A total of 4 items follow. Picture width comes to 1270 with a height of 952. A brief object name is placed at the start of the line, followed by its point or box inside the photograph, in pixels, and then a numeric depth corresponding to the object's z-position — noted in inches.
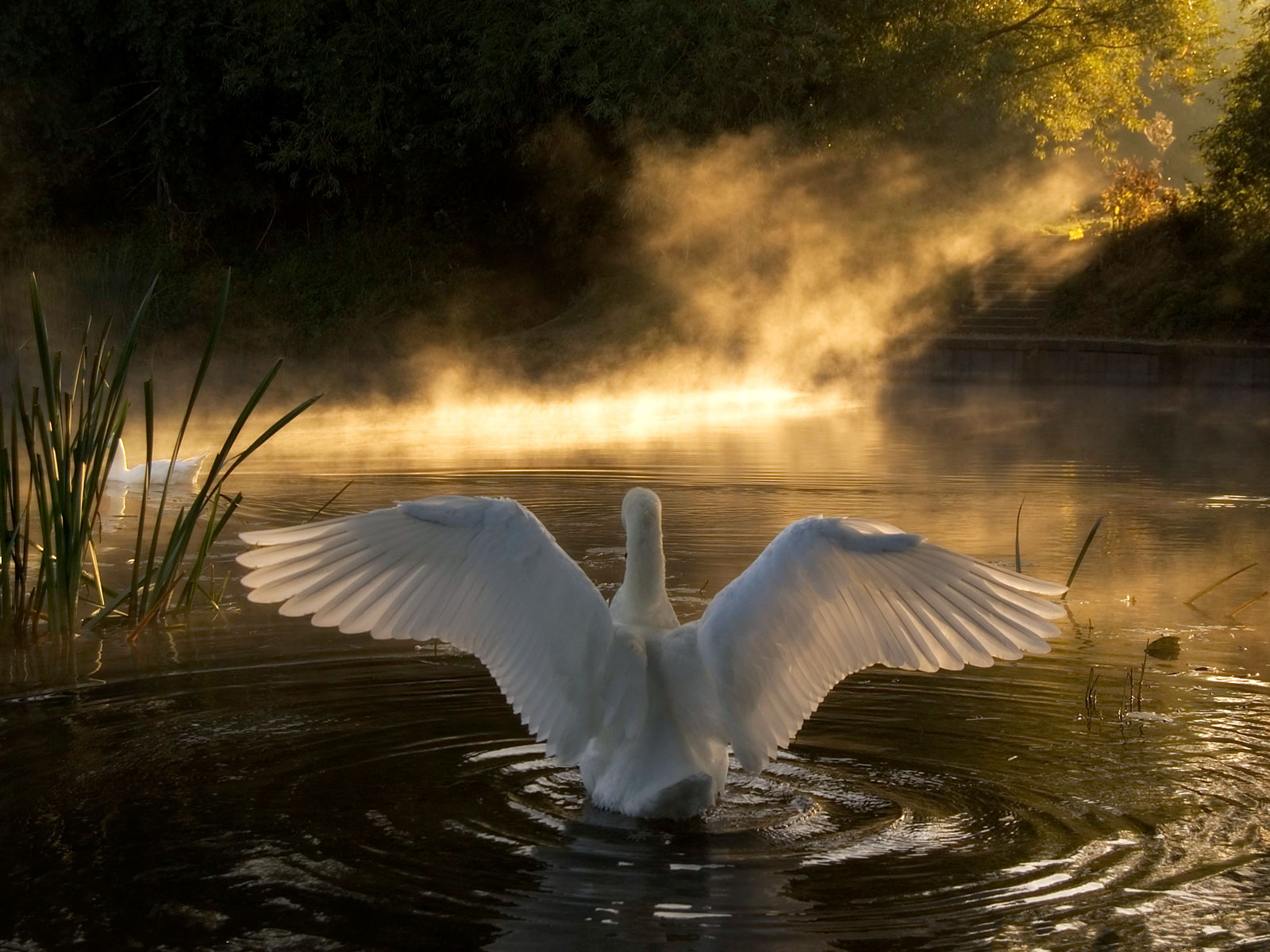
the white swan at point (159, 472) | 467.5
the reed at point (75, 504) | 241.3
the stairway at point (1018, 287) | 1031.6
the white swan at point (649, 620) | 187.0
